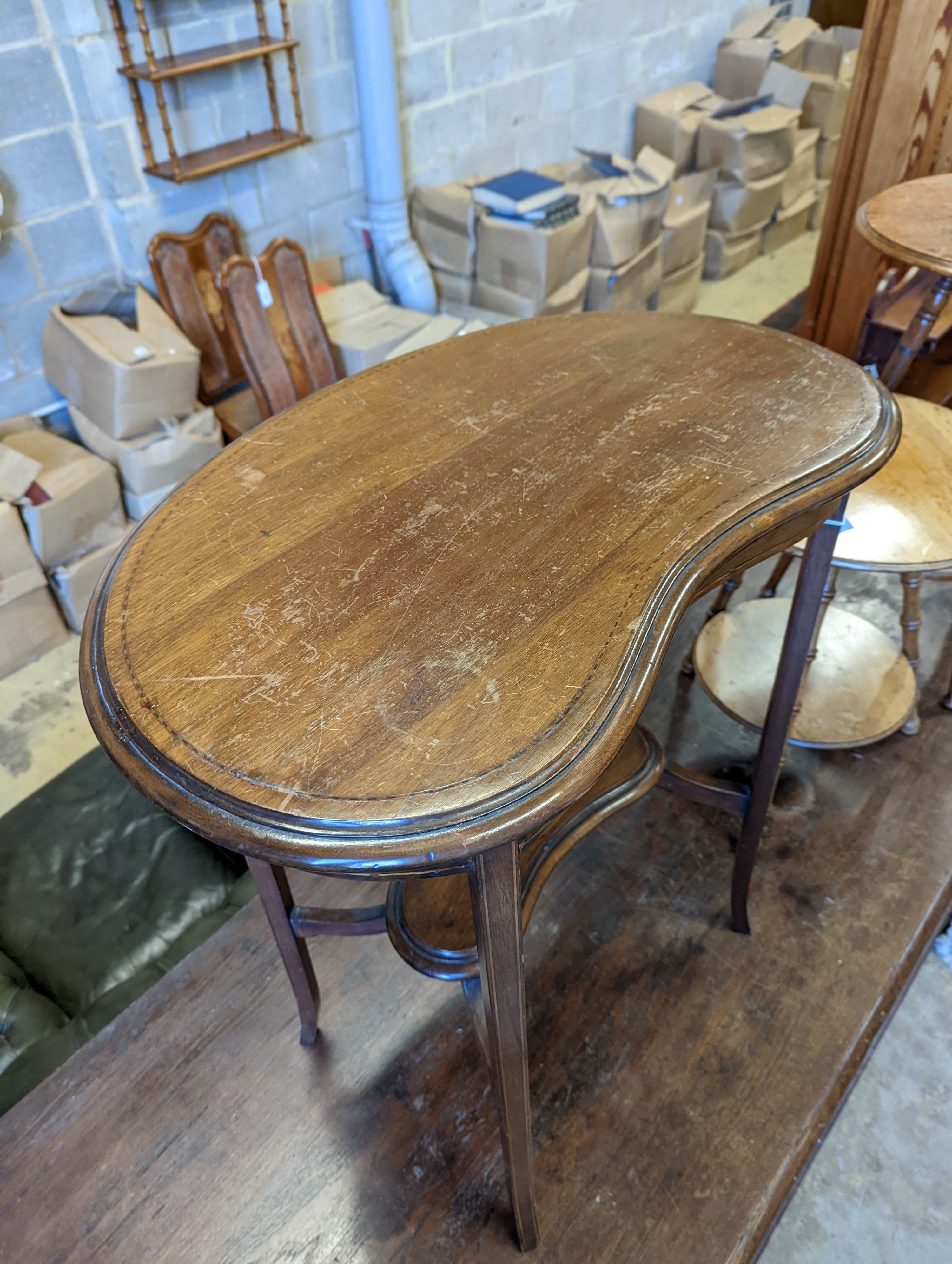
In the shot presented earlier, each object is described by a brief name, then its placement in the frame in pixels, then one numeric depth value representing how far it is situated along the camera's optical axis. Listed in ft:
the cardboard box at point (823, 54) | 14.49
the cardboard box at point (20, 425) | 8.32
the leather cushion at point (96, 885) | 5.15
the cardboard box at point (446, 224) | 10.41
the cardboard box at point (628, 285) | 11.31
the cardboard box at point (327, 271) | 10.25
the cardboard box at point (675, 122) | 13.10
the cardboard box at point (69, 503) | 7.73
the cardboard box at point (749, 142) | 12.93
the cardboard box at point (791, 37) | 14.28
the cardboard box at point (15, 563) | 7.39
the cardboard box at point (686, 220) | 12.50
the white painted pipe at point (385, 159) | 9.11
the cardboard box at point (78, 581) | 8.00
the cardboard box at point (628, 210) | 10.94
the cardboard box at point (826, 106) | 14.58
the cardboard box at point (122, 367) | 7.75
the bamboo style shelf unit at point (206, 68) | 7.44
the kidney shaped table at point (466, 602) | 2.41
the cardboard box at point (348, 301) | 10.06
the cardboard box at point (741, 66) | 14.03
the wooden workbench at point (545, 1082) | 4.07
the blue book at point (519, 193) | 10.21
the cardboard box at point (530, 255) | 10.03
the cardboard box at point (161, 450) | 8.15
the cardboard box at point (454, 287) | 10.93
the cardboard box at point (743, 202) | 13.57
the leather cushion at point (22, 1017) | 4.64
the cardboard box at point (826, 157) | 15.38
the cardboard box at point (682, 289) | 13.03
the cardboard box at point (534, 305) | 10.55
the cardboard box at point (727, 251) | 14.20
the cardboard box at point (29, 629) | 7.89
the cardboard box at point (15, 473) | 7.55
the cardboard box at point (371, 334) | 9.46
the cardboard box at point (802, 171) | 14.66
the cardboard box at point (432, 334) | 9.66
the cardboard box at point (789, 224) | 15.24
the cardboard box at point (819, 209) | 16.05
